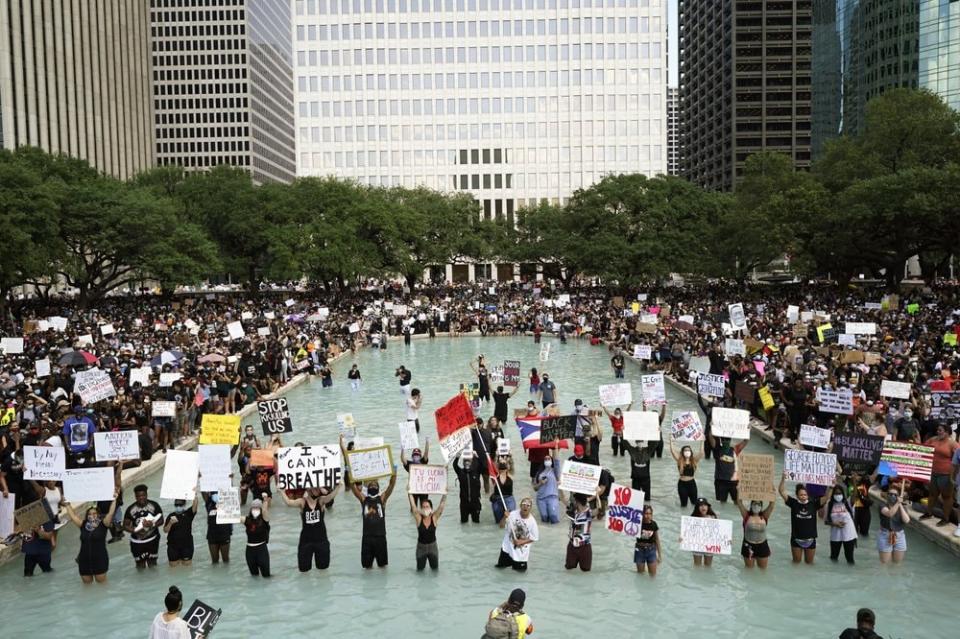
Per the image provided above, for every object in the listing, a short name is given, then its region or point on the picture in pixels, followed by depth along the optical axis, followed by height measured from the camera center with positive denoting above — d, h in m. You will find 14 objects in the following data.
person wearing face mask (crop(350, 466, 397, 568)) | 10.97 -3.39
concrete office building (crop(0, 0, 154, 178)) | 94.25 +27.65
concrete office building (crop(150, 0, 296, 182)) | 154.00 +38.70
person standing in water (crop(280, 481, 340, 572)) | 10.98 -3.54
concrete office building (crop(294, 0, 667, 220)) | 110.44 +26.12
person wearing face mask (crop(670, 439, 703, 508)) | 12.91 -3.25
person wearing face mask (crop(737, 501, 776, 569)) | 11.14 -3.61
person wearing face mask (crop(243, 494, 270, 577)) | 10.89 -3.51
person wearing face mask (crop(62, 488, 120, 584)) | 10.88 -3.60
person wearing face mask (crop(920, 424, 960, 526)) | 12.11 -2.93
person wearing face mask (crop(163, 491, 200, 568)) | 11.62 -3.65
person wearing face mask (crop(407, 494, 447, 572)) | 10.95 -3.47
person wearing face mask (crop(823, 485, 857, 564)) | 11.22 -3.49
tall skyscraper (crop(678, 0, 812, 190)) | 137.12 +33.25
